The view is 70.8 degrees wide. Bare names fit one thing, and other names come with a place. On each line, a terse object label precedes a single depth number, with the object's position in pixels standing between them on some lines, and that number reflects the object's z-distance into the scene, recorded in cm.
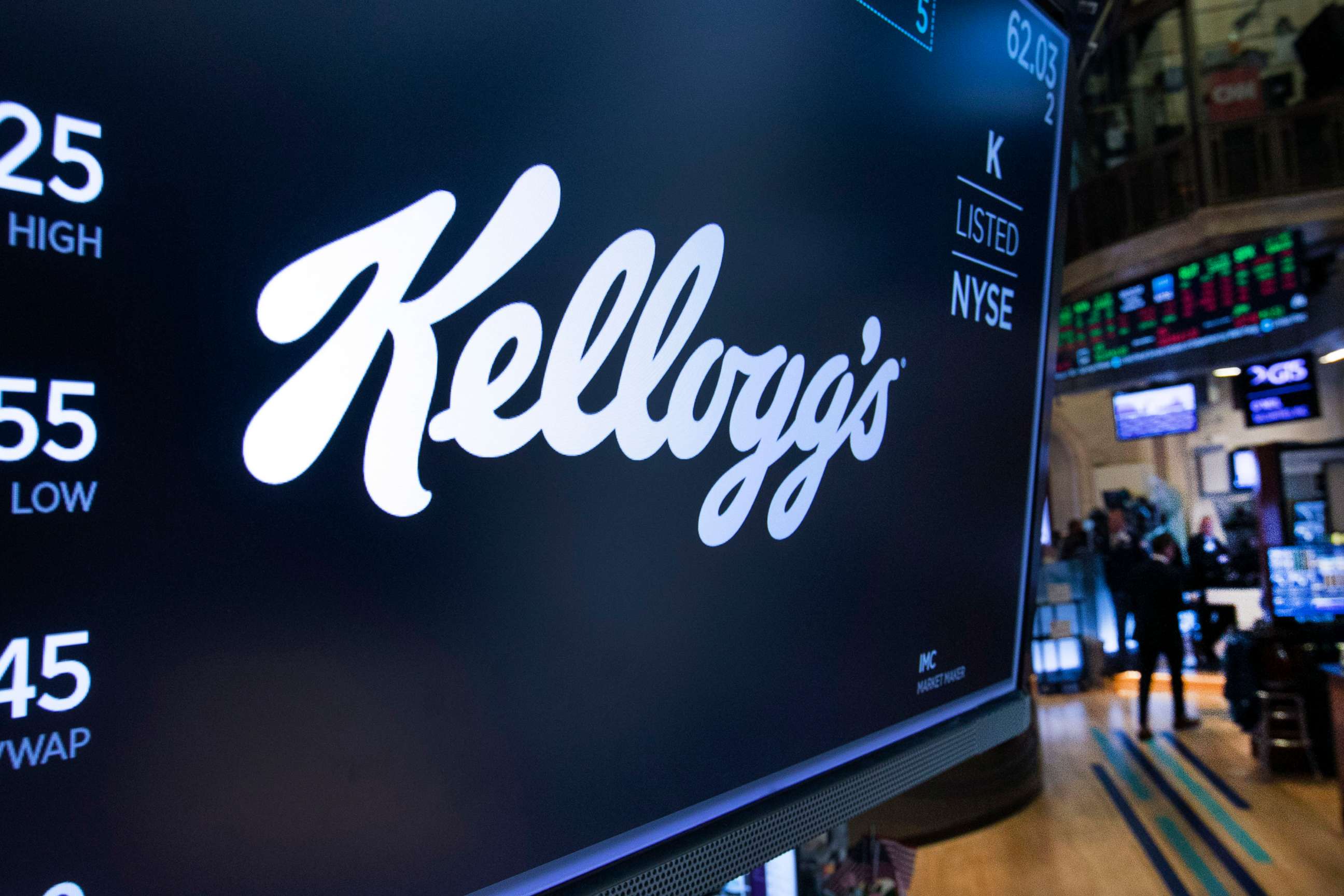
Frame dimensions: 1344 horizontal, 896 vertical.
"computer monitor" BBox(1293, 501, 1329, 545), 987
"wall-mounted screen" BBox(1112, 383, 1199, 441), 891
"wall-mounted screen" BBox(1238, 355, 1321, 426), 778
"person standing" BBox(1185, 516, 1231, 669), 920
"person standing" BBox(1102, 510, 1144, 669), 841
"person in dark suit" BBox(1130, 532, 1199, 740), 679
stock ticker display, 691
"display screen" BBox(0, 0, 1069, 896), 62
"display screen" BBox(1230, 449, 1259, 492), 1143
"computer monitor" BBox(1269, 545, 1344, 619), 614
